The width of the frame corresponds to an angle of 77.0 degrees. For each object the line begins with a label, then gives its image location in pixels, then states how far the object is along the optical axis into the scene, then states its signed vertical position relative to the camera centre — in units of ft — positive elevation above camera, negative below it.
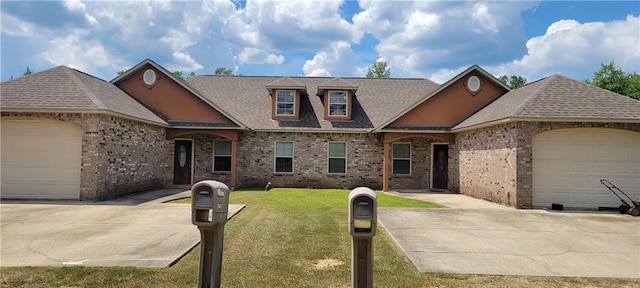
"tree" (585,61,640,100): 121.08 +25.27
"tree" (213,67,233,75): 163.22 +33.99
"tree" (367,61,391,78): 162.61 +35.27
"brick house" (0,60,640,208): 40.96 +2.58
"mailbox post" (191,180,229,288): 12.69 -2.21
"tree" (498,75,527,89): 164.06 +32.94
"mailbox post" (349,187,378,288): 11.42 -2.22
